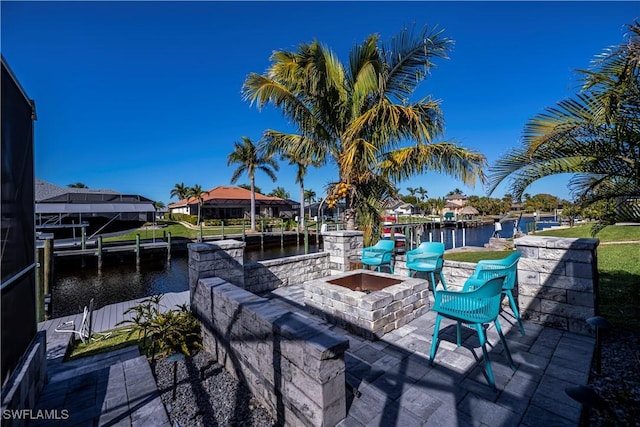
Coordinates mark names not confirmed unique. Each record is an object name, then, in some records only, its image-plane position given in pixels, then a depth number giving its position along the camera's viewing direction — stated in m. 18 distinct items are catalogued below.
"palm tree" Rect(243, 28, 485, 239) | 6.01
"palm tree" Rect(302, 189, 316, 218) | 52.62
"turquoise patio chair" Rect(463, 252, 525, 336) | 3.32
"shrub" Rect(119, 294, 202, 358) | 3.42
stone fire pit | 3.45
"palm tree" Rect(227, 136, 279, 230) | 24.33
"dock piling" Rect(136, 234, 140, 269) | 14.91
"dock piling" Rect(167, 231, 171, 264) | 16.24
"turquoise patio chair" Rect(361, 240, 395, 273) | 5.30
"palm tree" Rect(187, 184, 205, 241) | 31.91
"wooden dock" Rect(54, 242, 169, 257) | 13.71
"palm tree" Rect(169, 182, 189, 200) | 42.85
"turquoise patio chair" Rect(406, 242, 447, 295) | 4.41
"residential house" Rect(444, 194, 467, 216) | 61.09
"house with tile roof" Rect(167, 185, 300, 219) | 33.66
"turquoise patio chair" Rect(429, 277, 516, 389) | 2.48
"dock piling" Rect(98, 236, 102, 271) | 13.88
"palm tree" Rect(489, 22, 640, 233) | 2.71
